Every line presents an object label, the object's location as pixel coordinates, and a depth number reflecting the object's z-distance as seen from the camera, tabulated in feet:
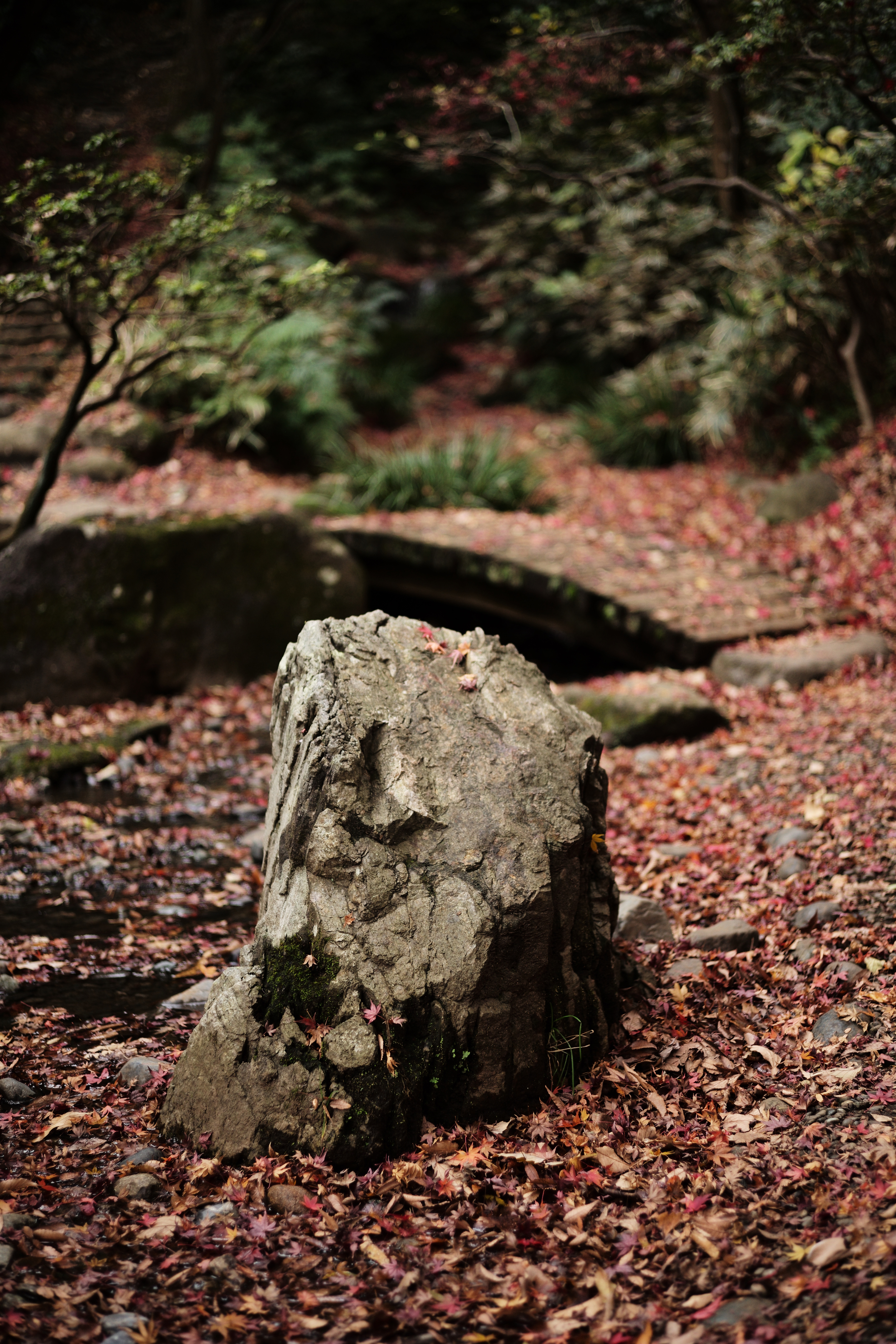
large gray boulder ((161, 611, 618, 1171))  8.93
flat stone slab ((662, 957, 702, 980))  11.67
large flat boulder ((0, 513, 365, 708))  22.25
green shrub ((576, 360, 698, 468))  35.24
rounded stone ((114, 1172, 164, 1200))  8.64
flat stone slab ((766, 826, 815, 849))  14.16
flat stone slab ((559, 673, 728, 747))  19.21
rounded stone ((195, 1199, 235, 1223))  8.39
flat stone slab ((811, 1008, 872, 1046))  10.14
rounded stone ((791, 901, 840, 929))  12.21
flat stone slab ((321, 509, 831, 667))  22.54
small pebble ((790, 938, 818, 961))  11.68
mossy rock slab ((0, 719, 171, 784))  18.60
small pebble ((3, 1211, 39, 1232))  8.12
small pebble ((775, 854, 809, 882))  13.46
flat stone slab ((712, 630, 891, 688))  20.29
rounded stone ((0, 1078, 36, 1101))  9.99
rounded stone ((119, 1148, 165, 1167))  9.02
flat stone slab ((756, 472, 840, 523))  27.32
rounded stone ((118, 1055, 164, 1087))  10.27
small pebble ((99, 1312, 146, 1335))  7.25
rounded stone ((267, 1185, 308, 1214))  8.43
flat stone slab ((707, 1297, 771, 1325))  7.08
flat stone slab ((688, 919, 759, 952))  12.17
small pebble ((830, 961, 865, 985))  10.96
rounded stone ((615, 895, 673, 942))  12.64
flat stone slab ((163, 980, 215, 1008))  12.00
